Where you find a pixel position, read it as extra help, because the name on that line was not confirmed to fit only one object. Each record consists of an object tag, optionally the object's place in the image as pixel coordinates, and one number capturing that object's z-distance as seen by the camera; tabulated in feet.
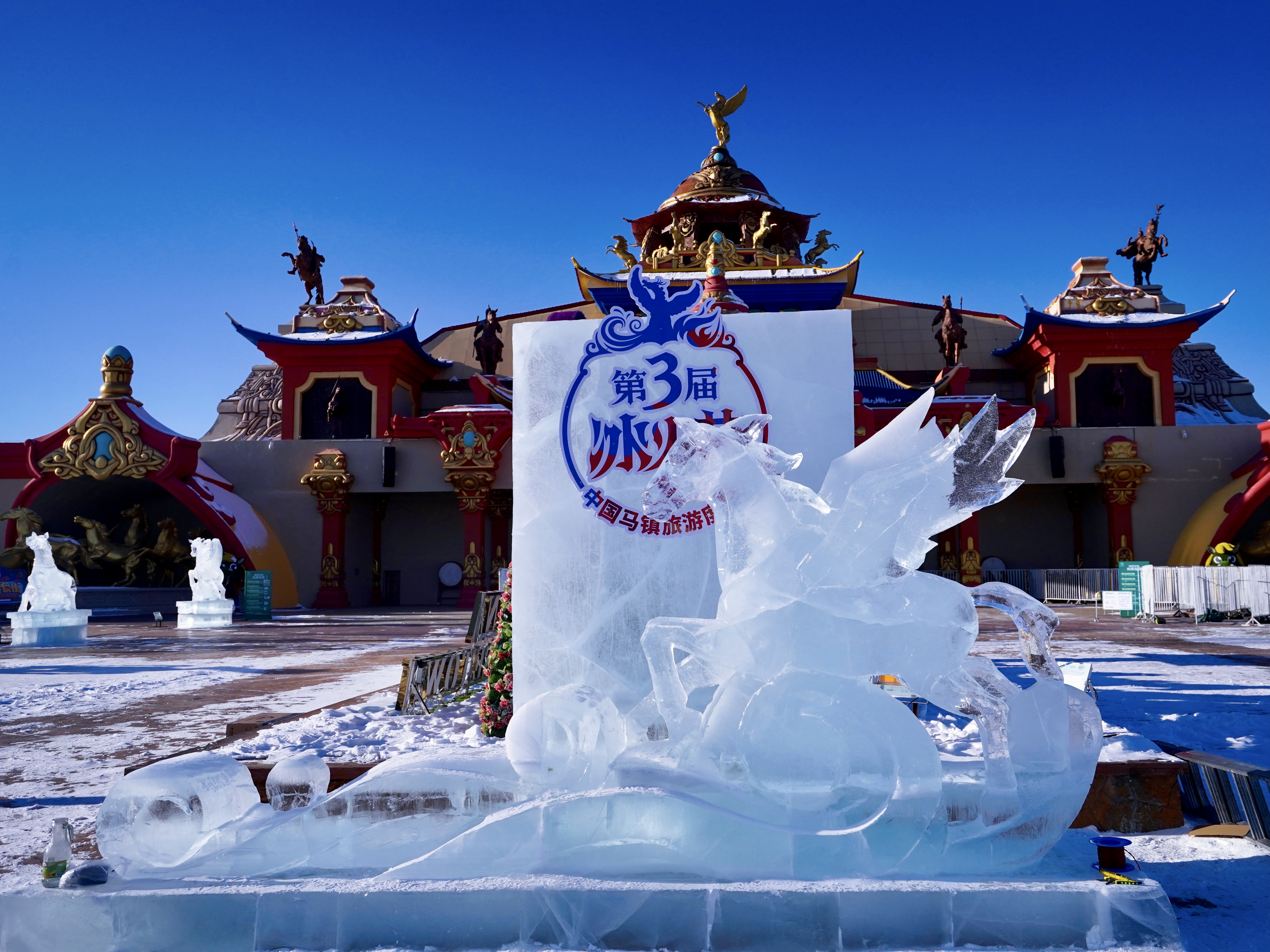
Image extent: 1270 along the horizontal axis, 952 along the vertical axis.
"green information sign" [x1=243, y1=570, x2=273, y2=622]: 65.36
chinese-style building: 73.51
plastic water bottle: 9.64
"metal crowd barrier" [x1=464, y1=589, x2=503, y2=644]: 28.12
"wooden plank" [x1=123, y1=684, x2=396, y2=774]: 17.72
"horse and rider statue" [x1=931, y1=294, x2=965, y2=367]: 82.79
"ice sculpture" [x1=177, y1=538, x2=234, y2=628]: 58.34
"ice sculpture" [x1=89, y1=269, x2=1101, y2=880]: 9.91
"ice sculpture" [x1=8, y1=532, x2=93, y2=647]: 46.44
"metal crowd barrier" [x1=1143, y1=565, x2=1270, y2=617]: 53.52
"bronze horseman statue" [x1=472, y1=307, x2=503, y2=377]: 86.02
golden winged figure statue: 90.68
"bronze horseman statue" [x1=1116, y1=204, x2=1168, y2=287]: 90.89
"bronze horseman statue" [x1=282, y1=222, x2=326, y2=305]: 90.58
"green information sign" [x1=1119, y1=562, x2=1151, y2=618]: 60.29
